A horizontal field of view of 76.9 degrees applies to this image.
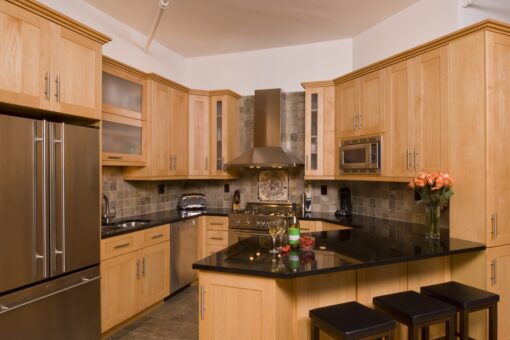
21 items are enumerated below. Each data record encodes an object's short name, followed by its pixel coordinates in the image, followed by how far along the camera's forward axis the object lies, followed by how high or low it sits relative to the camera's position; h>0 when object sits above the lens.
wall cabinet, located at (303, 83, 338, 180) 3.82 +0.46
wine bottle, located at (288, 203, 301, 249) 2.14 -0.44
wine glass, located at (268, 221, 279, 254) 2.06 -0.40
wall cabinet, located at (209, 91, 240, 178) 4.27 +0.51
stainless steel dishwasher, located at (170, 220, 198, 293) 3.57 -0.95
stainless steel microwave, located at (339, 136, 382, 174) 3.18 +0.16
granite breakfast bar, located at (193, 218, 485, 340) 1.74 -0.67
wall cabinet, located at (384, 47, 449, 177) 2.57 +0.47
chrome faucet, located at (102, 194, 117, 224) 3.23 -0.42
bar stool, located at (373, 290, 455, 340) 1.72 -0.78
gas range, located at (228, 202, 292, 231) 3.79 -0.57
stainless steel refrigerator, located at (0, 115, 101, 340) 1.88 -0.39
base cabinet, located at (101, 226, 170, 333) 2.69 -1.01
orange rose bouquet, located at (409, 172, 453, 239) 2.38 -0.18
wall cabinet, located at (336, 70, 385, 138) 3.17 +0.69
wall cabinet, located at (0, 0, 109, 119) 1.91 +0.73
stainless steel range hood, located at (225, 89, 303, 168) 4.07 +0.57
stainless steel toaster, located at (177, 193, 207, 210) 4.37 -0.43
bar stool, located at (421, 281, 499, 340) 1.87 -0.78
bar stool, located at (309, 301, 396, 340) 1.58 -0.78
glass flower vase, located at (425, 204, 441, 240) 2.46 -0.40
